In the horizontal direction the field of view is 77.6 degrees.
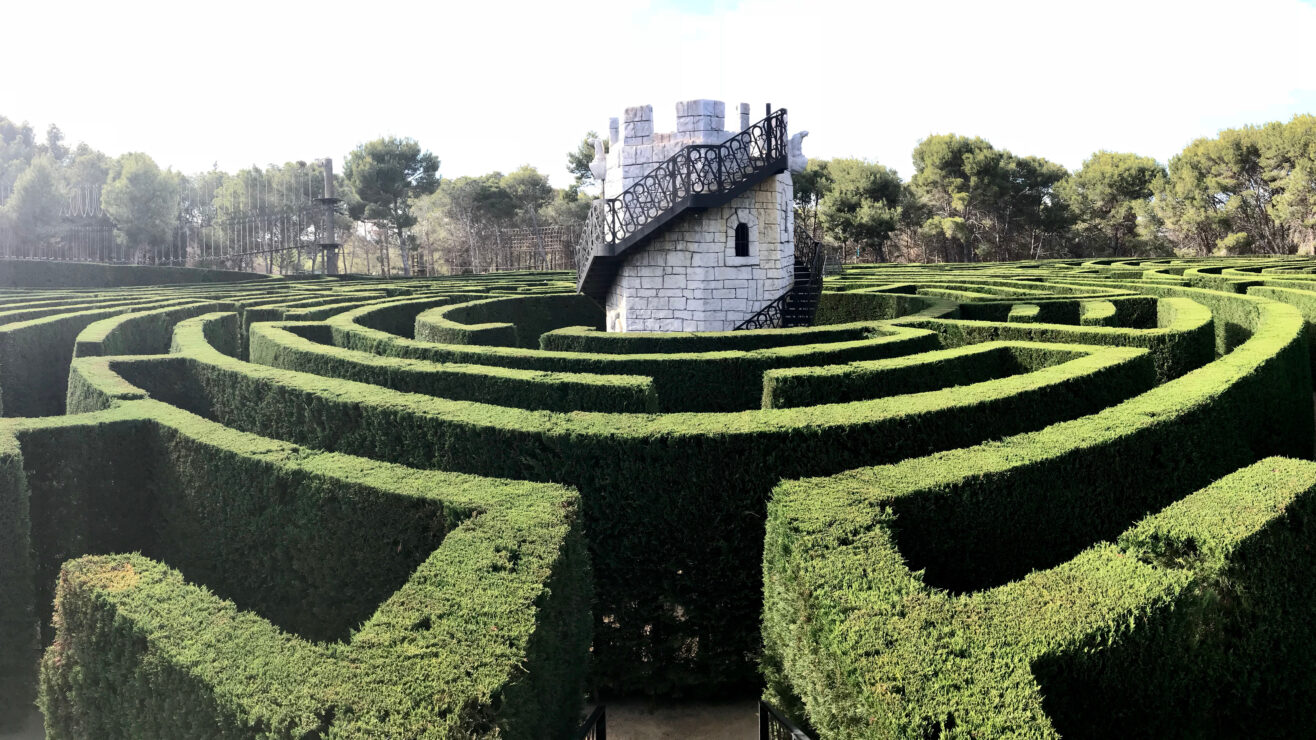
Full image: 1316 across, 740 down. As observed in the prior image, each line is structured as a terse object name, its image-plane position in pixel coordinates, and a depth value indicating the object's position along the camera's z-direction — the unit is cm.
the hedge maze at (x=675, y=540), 421
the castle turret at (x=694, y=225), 1794
